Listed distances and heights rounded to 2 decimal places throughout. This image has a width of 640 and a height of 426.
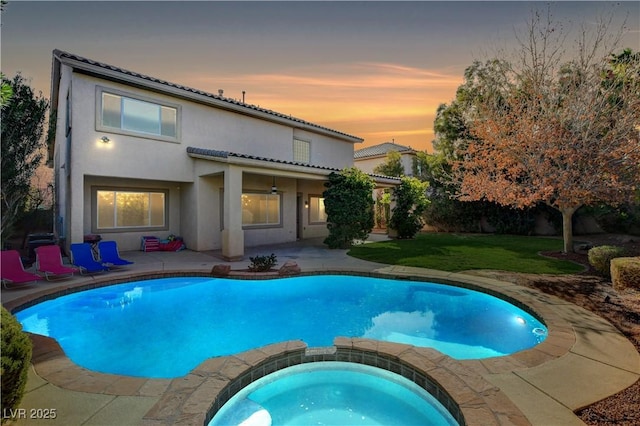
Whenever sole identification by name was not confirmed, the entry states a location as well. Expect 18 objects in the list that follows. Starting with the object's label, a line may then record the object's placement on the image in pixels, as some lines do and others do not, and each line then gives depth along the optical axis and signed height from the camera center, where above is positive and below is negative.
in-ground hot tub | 3.87 -2.56
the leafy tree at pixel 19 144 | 11.28 +2.73
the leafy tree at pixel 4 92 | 3.84 +1.55
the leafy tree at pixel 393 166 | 27.38 +4.33
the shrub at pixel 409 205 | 18.97 +0.53
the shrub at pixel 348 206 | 15.50 +0.40
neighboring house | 33.42 +6.47
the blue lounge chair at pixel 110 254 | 10.77 -1.40
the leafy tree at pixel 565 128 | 11.08 +3.26
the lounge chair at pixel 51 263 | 9.20 -1.48
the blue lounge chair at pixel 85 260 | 10.02 -1.50
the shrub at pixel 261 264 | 10.86 -1.80
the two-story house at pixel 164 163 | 12.07 +2.22
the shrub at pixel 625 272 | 7.07 -1.40
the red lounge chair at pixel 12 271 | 8.23 -1.53
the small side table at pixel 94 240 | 12.45 -1.06
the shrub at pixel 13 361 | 2.72 -1.33
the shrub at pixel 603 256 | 9.20 -1.32
